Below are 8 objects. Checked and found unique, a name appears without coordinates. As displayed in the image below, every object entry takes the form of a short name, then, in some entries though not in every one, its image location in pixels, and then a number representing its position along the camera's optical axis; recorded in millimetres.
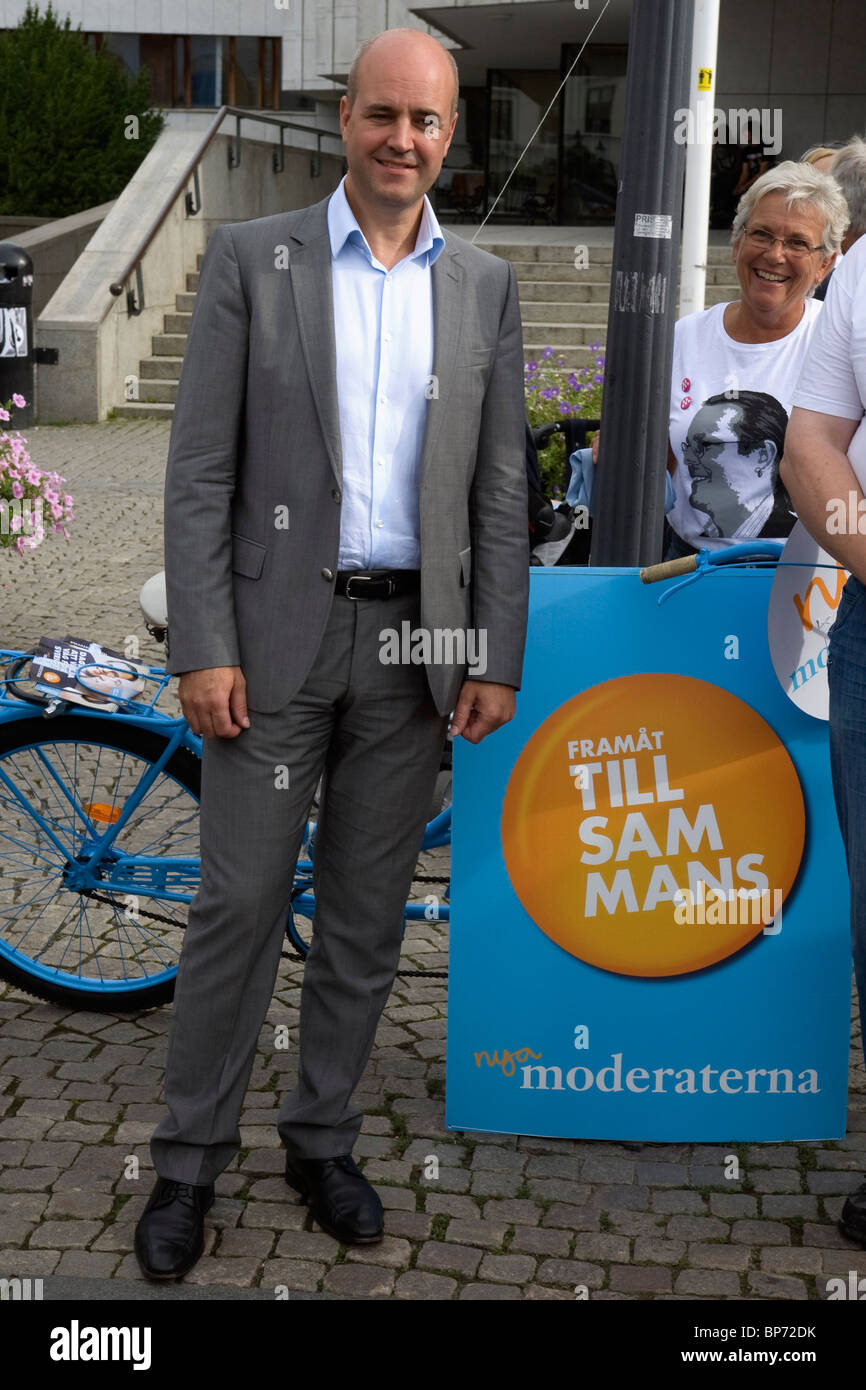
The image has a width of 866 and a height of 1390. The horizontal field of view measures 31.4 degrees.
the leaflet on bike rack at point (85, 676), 3781
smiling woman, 3746
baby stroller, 4422
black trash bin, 13930
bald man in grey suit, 2771
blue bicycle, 3803
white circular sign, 3197
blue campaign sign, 3311
